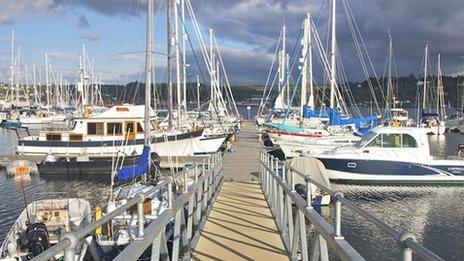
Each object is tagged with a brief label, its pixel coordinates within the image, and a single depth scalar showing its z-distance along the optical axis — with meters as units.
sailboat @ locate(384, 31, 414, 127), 57.06
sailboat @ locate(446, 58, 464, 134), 79.36
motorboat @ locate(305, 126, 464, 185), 26.69
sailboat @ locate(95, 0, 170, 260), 12.43
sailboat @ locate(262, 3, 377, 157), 34.53
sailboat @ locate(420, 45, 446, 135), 73.94
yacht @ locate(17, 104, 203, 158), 33.54
